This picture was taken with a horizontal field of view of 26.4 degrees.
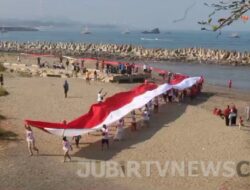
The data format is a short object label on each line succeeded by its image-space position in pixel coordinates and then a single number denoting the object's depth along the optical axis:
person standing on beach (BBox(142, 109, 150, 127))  24.50
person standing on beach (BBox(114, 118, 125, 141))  21.39
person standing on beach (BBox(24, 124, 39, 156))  18.91
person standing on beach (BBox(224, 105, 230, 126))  25.34
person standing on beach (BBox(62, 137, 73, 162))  18.11
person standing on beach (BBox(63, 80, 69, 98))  31.64
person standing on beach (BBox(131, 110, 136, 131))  23.36
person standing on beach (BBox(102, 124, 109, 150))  19.82
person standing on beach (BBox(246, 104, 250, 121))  27.71
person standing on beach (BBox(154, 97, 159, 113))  28.08
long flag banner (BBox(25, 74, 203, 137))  19.50
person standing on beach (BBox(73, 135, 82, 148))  20.16
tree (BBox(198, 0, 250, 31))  8.20
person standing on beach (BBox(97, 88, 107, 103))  28.11
